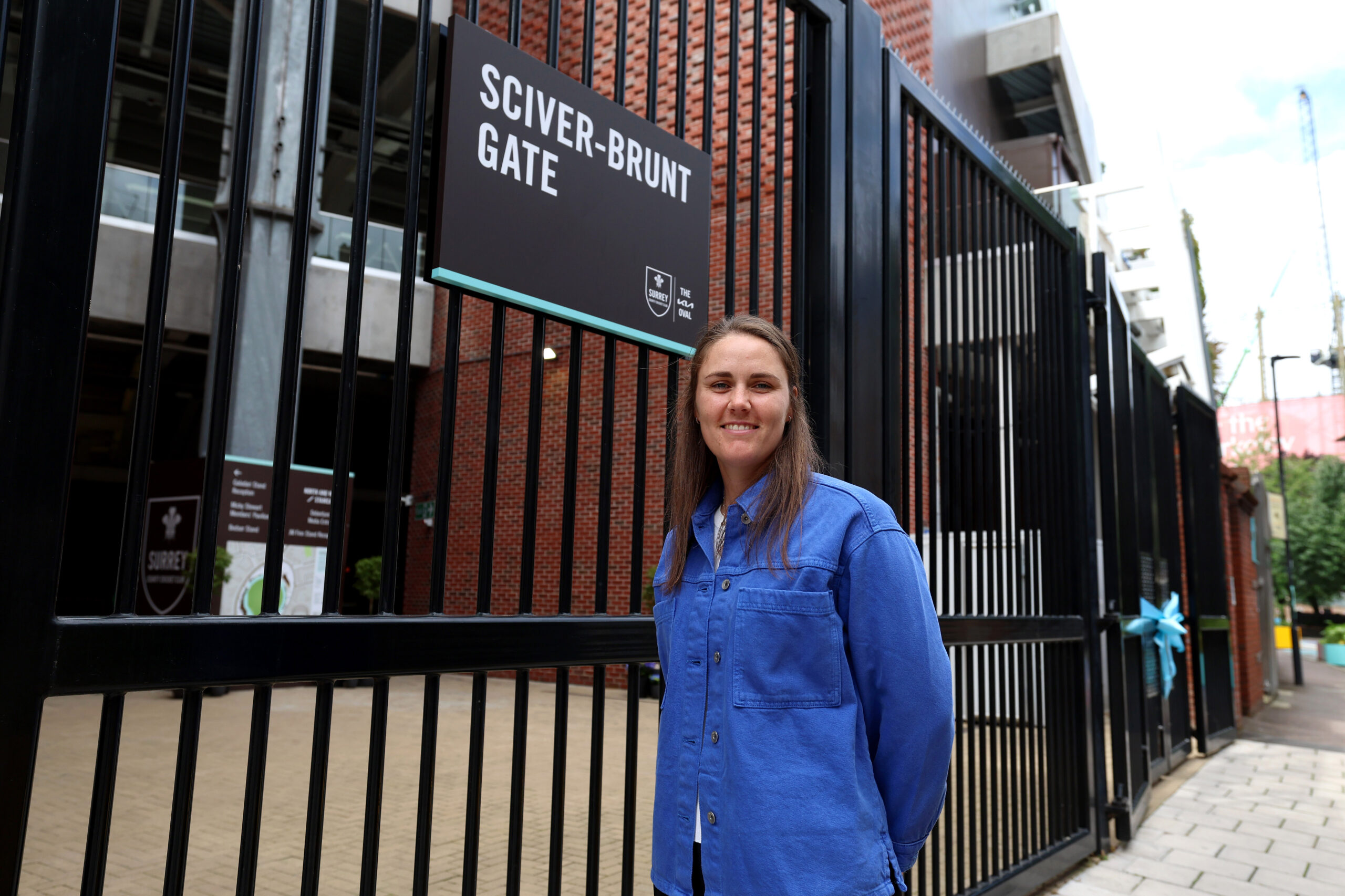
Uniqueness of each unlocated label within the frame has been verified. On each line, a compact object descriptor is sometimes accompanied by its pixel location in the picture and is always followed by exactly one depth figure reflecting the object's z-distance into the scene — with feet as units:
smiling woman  4.97
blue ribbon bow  20.85
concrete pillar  39.04
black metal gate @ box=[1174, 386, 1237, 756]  27.63
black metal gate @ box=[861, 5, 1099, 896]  11.02
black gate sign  6.53
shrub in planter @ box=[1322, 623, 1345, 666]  56.03
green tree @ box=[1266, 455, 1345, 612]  108.06
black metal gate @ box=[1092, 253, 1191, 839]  18.26
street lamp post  52.70
